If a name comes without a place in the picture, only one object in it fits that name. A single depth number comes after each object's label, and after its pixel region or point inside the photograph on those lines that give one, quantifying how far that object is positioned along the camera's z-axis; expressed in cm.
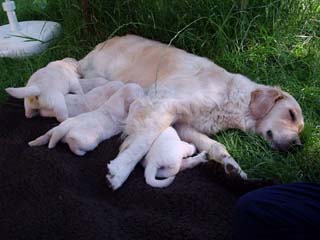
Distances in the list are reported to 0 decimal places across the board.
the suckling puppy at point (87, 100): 293
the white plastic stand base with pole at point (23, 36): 399
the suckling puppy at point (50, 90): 282
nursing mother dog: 254
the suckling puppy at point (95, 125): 257
